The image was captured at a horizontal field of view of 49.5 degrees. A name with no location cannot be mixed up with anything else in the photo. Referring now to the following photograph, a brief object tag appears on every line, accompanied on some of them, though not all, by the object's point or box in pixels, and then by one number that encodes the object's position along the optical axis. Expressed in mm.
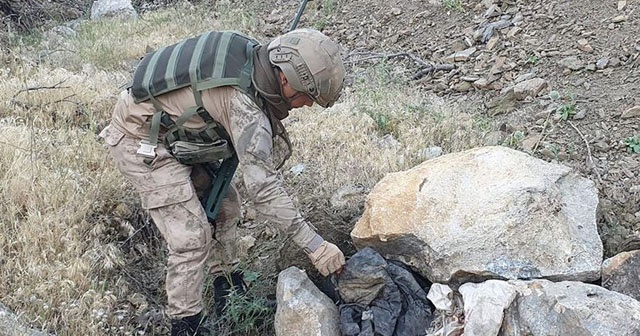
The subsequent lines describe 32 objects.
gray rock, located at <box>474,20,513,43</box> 6762
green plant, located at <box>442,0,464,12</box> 7566
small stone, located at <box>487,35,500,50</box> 6590
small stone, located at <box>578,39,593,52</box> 5838
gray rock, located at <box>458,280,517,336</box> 2785
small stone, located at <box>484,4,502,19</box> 7105
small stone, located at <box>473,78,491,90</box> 6027
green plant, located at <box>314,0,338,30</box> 8828
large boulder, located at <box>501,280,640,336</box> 2631
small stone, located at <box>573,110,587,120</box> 5039
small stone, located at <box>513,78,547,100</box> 5551
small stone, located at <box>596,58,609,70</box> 5555
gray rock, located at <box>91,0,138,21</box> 9730
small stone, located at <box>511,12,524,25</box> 6704
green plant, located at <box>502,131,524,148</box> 4855
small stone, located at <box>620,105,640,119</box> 4844
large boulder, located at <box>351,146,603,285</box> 3174
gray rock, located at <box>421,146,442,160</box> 4719
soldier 2959
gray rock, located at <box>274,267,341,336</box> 3111
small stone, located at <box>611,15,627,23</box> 5941
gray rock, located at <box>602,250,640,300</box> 3090
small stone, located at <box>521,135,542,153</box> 4746
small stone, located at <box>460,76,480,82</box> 6204
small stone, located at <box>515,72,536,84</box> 5854
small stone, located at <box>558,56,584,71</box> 5695
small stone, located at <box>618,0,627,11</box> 6098
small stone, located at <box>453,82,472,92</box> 6180
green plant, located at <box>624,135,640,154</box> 4555
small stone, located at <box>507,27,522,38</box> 6559
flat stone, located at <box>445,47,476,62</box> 6629
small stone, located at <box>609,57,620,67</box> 5531
